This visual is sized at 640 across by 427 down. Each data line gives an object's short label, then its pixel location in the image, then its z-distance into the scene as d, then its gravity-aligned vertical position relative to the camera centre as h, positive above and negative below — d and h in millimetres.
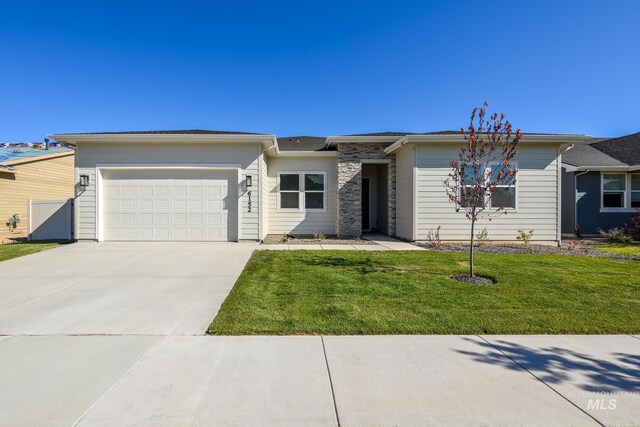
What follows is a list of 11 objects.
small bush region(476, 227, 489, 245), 10227 -754
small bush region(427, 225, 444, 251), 9766 -769
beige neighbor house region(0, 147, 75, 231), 14062 +1745
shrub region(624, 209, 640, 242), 11417 -561
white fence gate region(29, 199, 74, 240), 11242 -289
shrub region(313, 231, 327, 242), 10859 -827
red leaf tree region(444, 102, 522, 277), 5520 +1159
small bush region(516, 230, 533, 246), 10086 -710
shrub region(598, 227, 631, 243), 11082 -793
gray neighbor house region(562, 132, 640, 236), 12945 +743
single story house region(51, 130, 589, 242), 10047 +837
